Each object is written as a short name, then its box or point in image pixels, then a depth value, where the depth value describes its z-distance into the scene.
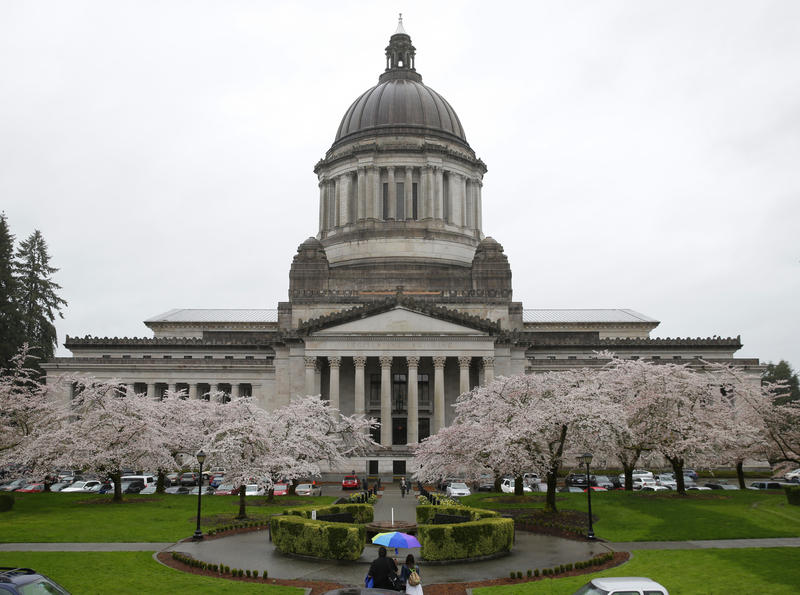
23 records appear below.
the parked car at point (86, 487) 54.13
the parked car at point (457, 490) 48.75
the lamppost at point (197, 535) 32.06
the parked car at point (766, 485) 54.81
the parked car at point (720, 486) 54.46
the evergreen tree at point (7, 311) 73.69
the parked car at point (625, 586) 16.97
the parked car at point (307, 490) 52.94
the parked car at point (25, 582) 15.02
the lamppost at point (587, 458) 33.13
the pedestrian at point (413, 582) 18.05
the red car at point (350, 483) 57.41
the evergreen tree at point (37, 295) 81.94
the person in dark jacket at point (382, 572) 19.02
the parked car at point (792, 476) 61.38
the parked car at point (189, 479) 60.59
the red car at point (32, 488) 53.12
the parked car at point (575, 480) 57.03
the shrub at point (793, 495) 41.00
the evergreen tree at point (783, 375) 119.69
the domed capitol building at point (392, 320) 71.50
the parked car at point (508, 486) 52.81
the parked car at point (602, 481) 56.34
